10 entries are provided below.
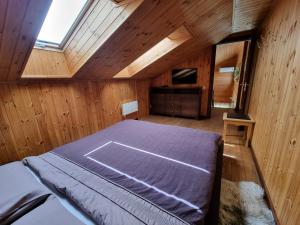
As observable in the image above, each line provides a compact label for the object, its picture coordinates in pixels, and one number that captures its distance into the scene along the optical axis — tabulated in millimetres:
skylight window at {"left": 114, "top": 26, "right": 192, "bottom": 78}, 2941
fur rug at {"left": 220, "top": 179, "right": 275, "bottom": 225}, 1238
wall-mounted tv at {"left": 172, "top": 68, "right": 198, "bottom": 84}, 4384
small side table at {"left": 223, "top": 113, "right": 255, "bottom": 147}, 2484
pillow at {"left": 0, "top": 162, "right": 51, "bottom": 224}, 713
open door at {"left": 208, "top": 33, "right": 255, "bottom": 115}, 3316
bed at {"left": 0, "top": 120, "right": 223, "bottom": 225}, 776
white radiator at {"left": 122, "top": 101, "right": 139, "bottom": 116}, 3824
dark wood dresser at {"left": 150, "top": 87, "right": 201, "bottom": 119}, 4195
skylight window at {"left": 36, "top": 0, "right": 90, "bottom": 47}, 1656
